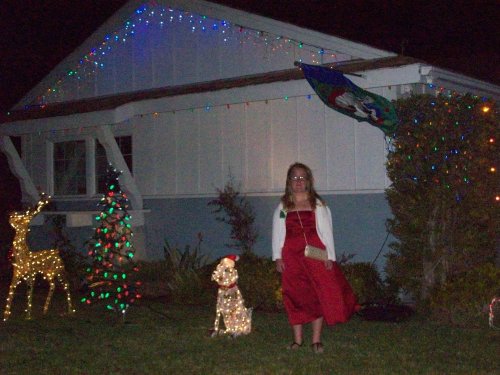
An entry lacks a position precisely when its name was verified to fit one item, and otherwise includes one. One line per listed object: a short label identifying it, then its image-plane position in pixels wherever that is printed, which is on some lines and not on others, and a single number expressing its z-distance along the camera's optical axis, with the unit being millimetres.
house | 10742
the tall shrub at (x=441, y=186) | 9250
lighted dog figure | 8203
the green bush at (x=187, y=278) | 10914
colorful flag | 9023
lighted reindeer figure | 9484
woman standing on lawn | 7398
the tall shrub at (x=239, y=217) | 11711
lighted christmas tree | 9141
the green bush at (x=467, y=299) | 8719
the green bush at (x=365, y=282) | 9746
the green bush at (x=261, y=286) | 10039
